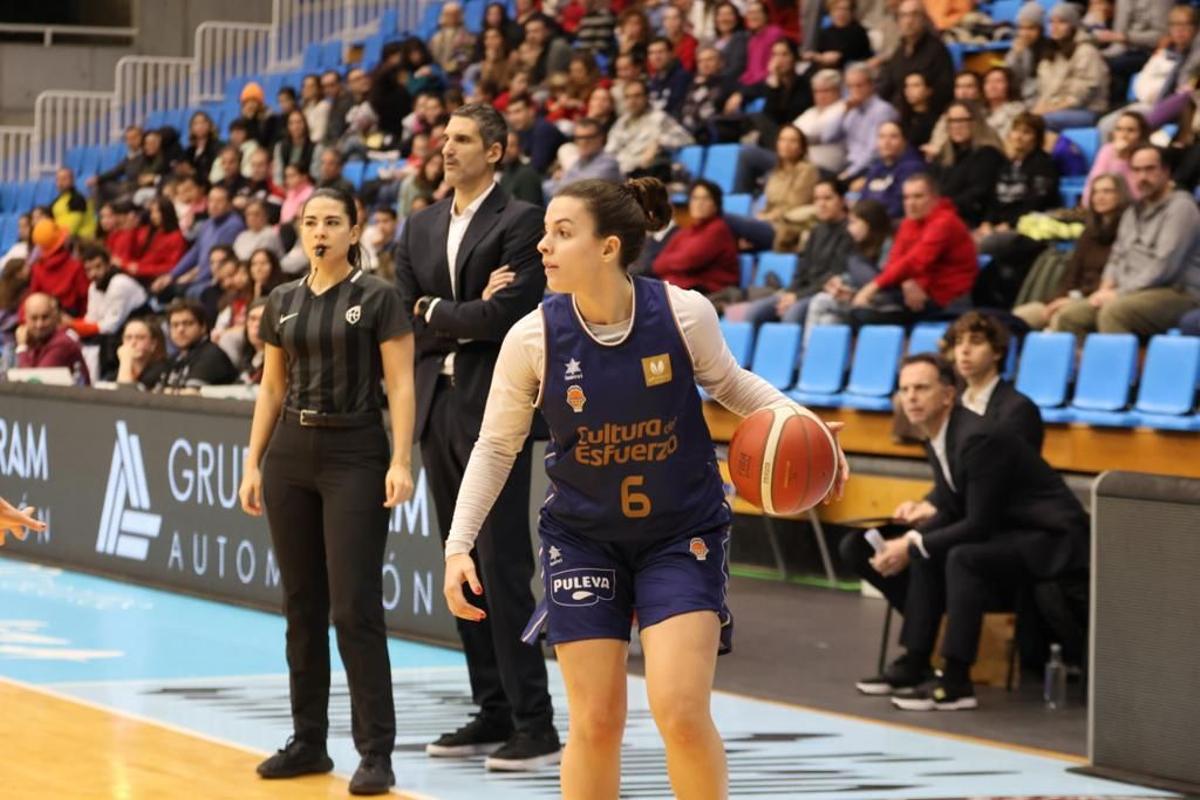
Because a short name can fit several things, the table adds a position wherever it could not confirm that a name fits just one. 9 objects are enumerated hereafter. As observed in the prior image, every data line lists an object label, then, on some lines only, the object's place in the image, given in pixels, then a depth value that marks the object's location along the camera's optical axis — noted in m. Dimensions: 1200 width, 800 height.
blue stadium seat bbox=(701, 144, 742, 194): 14.41
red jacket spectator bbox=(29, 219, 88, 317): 17.77
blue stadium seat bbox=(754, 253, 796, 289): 12.81
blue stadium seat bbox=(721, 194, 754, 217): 13.96
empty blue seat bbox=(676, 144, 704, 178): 14.73
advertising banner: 9.34
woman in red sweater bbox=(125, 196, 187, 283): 18.20
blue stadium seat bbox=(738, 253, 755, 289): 13.19
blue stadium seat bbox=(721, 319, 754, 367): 12.15
